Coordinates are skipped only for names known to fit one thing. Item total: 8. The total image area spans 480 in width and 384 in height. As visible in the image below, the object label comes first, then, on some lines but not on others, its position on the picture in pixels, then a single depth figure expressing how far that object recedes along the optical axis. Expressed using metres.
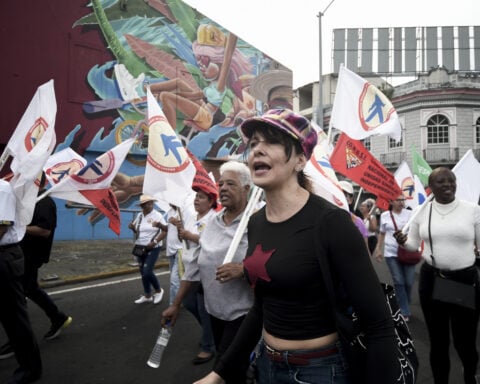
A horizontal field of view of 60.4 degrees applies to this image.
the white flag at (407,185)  7.44
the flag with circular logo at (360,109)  4.75
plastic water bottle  2.89
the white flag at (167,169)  4.03
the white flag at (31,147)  3.44
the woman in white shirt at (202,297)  4.13
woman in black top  1.40
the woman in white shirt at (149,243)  6.64
